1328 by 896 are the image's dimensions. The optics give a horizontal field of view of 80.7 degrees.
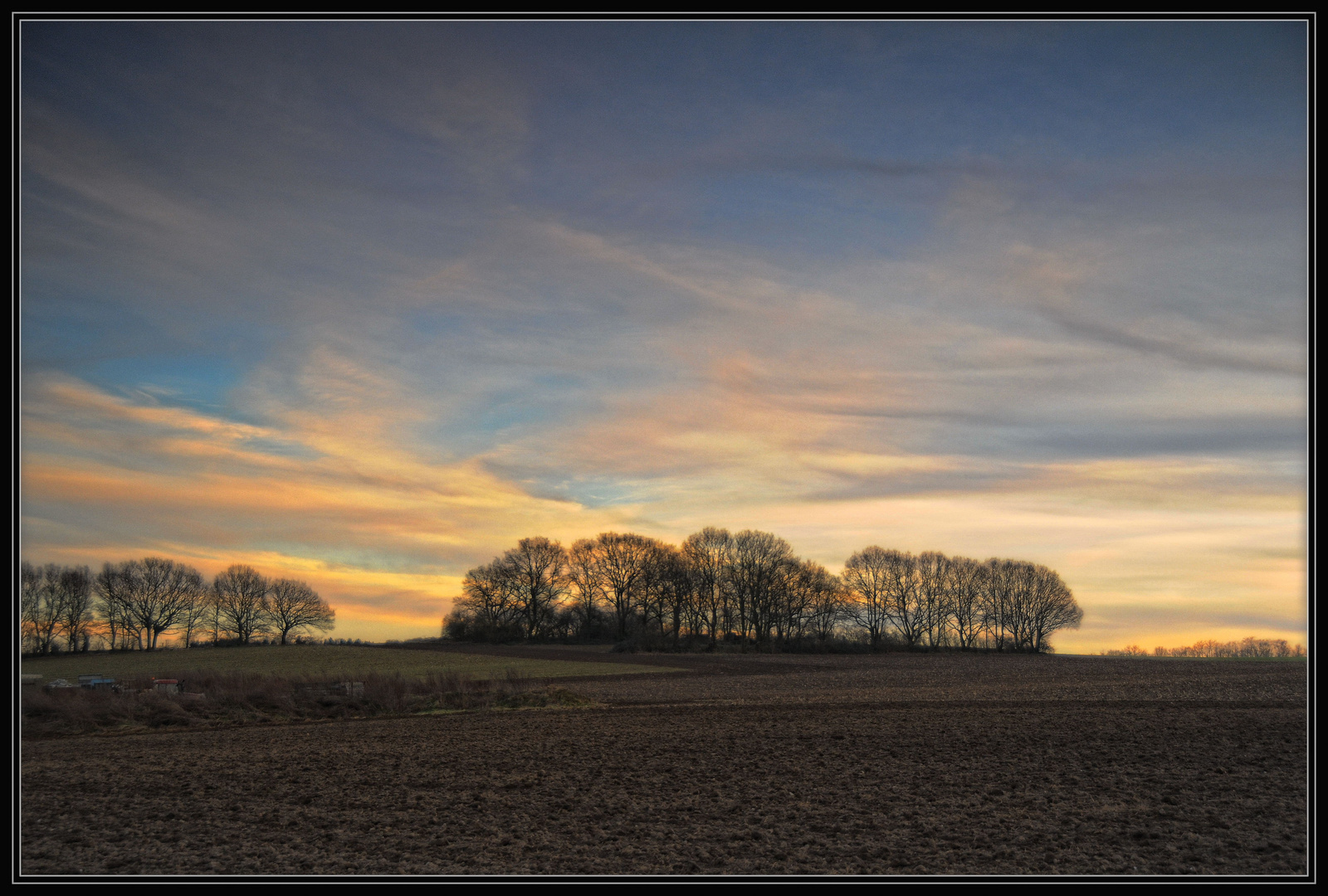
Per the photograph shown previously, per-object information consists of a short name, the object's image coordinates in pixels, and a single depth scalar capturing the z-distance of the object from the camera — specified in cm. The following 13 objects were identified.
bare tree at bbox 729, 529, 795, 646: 11062
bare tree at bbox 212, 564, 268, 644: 9706
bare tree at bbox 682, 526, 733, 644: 11238
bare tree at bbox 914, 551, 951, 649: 11475
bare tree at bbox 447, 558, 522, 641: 11188
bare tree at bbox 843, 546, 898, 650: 11488
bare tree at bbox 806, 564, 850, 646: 11138
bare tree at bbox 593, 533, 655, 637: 11412
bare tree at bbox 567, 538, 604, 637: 11375
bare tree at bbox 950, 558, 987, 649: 11362
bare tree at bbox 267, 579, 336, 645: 10162
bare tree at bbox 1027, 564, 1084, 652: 10862
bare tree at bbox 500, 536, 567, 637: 11350
